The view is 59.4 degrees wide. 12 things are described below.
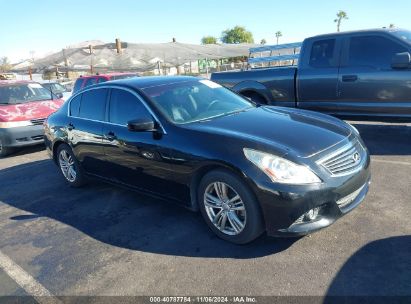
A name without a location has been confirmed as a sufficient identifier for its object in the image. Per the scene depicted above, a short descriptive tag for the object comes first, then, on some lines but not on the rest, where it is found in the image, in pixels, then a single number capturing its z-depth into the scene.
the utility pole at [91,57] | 19.24
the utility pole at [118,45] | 21.17
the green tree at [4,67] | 45.90
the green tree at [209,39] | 100.26
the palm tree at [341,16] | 86.38
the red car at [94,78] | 11.71
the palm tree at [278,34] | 116.97
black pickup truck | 5.93
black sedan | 3.08
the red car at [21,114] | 8.38
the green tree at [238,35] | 97.54
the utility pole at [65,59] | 21.14
